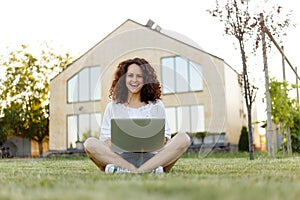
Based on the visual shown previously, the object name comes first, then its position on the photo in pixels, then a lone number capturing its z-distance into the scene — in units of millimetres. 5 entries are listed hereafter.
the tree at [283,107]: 13000
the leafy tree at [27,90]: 31922
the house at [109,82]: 18328
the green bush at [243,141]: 21311
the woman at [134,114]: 4230
